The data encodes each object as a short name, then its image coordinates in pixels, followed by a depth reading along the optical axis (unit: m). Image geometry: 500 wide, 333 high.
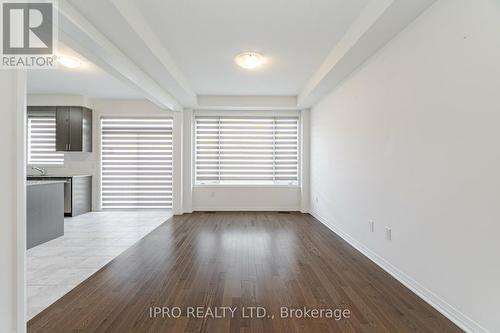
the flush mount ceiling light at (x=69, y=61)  4.04
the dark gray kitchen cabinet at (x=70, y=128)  6.12
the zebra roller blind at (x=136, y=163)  6.74
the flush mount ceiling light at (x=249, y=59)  3.81
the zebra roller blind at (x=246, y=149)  6.80
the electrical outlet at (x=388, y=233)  2.92
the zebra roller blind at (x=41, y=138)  6.39
